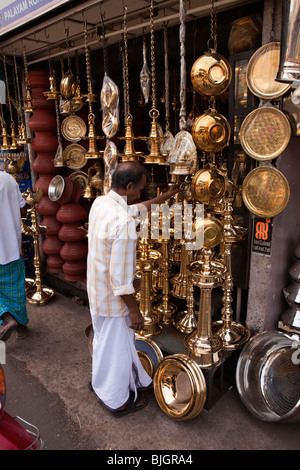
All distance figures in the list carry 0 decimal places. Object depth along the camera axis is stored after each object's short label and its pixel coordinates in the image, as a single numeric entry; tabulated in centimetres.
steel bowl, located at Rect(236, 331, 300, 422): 223
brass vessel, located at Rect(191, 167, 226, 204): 245
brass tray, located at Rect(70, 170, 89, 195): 399
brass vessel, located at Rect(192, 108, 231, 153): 238
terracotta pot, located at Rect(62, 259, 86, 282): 393
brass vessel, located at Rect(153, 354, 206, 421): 217
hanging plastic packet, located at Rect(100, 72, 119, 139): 278
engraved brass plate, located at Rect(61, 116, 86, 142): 387
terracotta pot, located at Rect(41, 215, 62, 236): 414
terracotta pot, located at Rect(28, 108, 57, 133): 400
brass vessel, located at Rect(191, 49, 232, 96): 230
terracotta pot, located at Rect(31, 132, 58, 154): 405
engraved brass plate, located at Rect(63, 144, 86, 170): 393
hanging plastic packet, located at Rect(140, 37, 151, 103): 266
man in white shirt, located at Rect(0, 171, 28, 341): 311
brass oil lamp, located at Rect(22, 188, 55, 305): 388
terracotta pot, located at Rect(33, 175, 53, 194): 409
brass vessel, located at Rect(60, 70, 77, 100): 328
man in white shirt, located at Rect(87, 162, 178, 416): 197
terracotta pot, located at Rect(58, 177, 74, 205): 374
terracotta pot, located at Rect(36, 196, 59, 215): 409
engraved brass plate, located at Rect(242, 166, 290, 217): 232
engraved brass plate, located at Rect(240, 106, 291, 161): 223
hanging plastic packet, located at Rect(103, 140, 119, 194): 298
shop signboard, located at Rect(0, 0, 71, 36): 275
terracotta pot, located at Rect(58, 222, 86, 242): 386
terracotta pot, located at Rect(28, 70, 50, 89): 398
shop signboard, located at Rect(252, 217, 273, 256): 242
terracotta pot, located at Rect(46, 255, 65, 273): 419
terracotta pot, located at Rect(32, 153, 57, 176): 411
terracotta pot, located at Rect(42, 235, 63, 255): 415
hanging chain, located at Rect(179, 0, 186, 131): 204
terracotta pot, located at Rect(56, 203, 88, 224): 381
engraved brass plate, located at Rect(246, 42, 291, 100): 218
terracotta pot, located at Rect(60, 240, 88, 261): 390
